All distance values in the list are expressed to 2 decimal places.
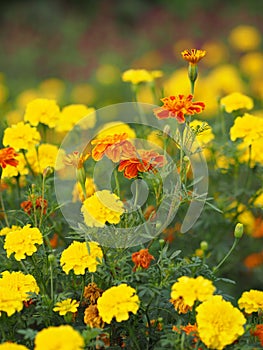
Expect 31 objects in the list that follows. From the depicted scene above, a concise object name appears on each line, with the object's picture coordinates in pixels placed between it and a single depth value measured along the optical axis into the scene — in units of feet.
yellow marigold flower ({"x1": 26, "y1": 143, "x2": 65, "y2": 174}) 4.23
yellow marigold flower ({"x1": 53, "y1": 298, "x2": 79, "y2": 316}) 3.43
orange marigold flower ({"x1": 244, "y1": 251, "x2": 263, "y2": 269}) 4.94
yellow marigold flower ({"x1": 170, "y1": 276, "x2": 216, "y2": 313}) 3.27
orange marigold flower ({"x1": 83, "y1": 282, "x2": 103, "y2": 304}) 3.56
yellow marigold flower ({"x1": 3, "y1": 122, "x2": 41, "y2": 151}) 4.03
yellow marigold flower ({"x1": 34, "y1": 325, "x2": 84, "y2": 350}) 3.04
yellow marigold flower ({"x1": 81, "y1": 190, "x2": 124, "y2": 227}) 3.56
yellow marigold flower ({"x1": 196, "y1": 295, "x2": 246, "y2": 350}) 3.22
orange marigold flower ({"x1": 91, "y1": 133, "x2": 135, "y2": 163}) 3.58
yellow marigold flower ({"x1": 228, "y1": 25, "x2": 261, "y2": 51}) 15.98
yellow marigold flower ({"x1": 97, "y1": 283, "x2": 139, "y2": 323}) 3.31
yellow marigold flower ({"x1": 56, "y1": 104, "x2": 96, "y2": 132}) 4.47
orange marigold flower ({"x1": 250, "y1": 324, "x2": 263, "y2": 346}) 3.45
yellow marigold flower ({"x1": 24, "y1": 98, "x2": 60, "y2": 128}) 4.28
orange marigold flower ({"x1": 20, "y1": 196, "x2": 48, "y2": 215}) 3.76
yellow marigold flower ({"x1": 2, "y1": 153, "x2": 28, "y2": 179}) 4.04
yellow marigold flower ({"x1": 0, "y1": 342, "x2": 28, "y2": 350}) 3.13
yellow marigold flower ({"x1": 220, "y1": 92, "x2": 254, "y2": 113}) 4.41
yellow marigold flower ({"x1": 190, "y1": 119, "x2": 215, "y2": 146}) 3.66
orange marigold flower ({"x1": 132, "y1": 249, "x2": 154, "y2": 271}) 3.50
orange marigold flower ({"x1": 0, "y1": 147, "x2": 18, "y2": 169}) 3.75
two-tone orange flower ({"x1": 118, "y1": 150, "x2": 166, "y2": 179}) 3.56
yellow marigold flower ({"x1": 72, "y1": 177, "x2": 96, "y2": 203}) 4.05
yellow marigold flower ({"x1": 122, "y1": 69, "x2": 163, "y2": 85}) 4.48
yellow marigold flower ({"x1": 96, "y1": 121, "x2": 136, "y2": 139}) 4.20
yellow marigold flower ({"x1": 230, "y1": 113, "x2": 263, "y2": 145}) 4.08
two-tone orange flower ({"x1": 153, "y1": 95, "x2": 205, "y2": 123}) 3.58
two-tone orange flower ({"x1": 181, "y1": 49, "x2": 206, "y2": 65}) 3.72
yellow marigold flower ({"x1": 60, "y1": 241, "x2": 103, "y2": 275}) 3.51
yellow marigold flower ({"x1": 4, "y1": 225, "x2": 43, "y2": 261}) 3.54
